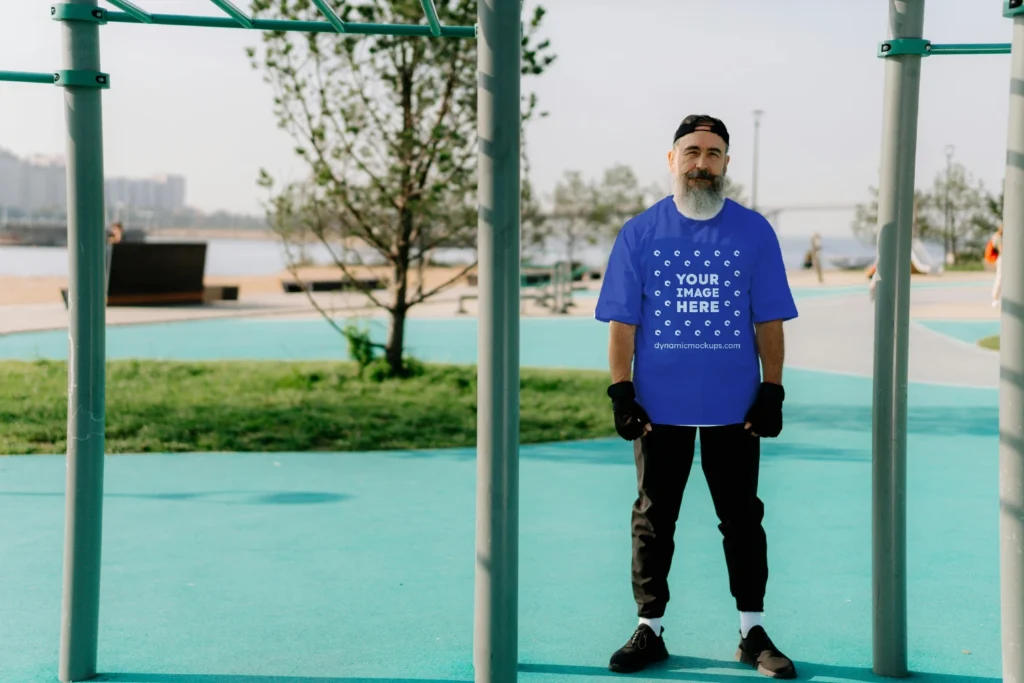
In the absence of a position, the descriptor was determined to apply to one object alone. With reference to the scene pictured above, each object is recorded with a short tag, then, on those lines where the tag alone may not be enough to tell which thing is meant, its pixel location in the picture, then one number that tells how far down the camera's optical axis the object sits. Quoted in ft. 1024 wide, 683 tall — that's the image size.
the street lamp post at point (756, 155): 172.55
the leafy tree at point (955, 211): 197.36
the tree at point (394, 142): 39.91
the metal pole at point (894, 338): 13.01
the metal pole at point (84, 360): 12.43
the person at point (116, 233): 79.71
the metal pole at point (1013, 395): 8.99
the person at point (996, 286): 49.85
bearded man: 13.16
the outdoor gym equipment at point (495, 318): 11.26
